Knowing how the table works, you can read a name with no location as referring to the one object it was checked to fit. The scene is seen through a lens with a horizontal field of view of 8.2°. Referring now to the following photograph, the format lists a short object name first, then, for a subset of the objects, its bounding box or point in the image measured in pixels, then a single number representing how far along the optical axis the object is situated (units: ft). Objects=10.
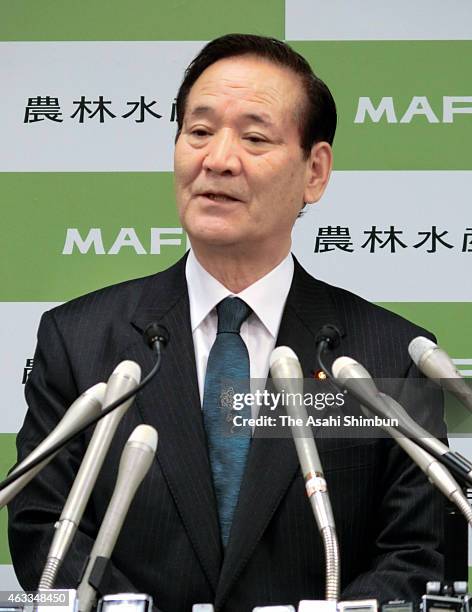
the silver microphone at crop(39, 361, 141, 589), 9.97
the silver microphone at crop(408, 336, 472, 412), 10.24
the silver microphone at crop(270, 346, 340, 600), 10.04
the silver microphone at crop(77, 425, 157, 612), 10.03
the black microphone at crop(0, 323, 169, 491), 10.06
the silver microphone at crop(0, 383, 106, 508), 10.10
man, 10.96
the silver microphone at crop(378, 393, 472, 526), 10.03
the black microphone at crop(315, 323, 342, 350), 10.49
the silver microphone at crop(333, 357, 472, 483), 10.11
